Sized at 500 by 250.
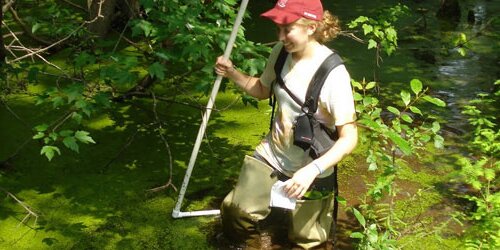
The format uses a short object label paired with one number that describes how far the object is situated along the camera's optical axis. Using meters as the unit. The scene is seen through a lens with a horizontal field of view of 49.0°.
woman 2.34
